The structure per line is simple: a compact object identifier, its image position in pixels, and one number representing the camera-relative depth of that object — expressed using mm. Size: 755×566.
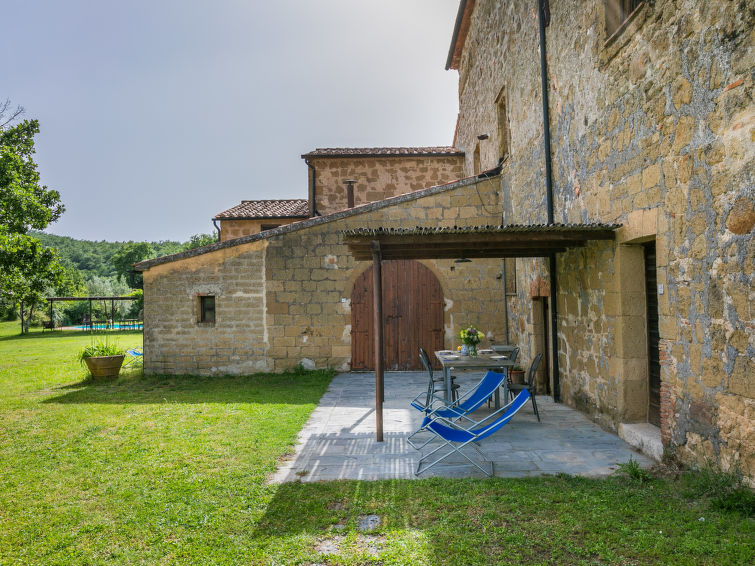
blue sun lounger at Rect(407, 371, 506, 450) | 5355
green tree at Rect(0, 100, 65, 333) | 11430
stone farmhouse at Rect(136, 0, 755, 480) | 3648
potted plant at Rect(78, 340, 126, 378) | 10016
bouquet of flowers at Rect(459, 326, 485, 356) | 6934
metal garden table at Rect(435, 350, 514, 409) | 6527
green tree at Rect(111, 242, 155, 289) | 60772
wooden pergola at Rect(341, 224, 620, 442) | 5039
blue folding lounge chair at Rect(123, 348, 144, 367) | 11937
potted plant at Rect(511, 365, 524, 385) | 7812
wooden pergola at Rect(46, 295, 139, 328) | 23412
